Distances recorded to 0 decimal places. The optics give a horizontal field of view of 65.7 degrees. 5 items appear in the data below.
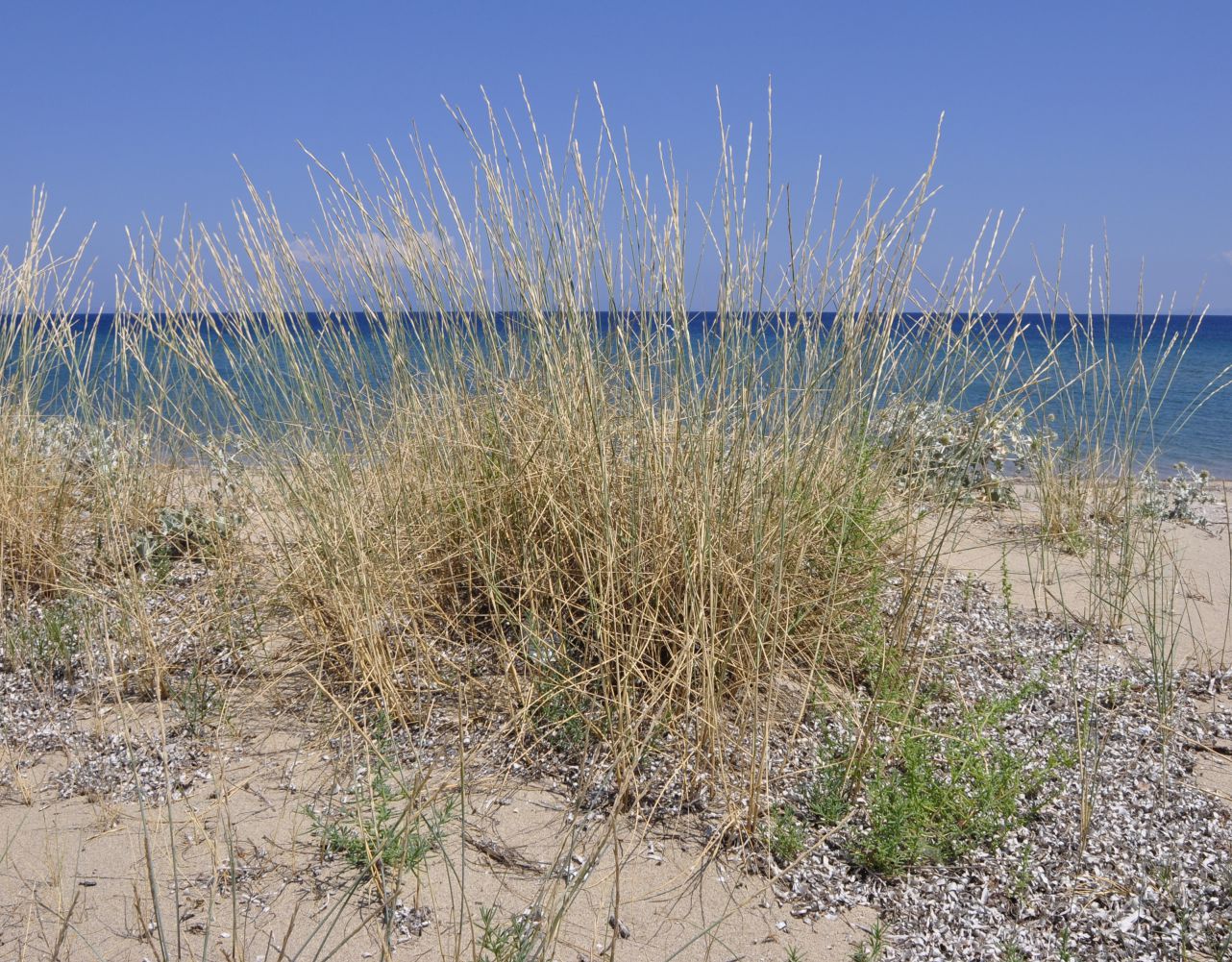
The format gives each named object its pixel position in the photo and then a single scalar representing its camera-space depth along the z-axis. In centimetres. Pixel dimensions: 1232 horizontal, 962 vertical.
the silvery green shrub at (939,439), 281
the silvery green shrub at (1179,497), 523
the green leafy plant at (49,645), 294
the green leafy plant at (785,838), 211
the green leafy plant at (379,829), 198
